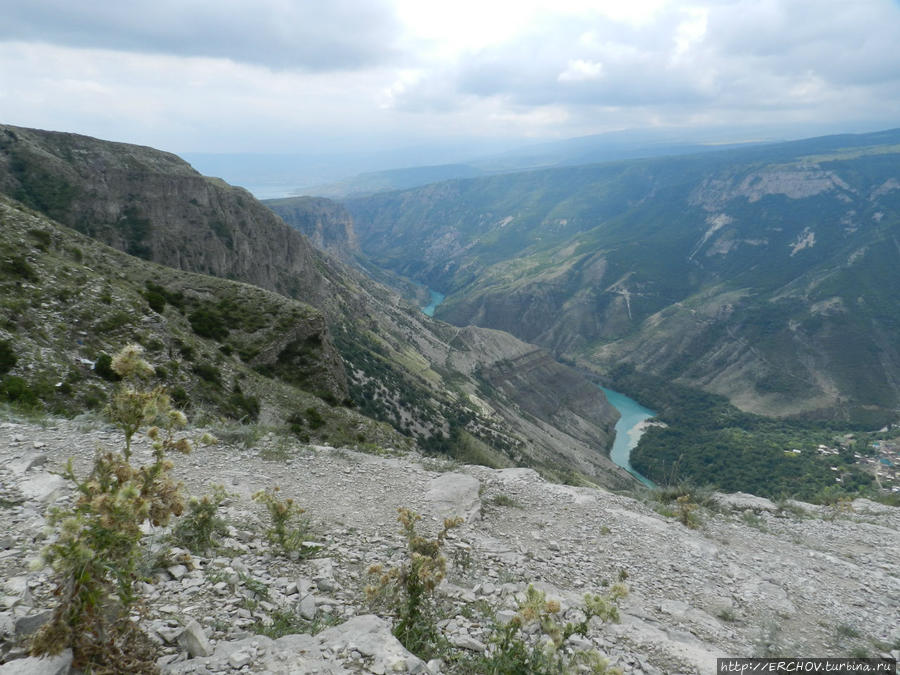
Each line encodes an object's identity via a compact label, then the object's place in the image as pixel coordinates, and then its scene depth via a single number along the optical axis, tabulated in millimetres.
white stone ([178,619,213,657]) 4410
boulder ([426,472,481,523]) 10234
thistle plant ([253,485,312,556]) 6996
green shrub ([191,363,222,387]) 23672
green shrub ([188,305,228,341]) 30248
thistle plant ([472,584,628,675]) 4730
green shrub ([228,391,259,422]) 22444
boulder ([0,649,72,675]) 3520
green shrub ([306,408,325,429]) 24277
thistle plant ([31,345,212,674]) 3631
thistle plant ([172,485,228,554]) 6430
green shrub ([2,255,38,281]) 21281
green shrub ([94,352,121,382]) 17809
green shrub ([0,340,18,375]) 15609
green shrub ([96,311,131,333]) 21250
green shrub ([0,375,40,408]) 14067
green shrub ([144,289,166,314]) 27812
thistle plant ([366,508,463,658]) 5371
